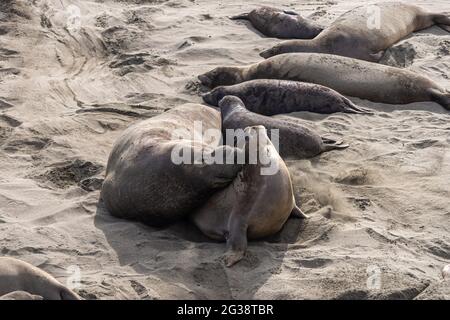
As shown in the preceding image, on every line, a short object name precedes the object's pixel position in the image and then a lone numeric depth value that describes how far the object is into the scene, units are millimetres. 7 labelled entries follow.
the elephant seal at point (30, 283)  8133
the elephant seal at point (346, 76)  15086
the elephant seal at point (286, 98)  14469
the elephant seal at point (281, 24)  18837
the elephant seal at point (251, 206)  9922
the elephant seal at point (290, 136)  12531
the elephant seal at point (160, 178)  10211
